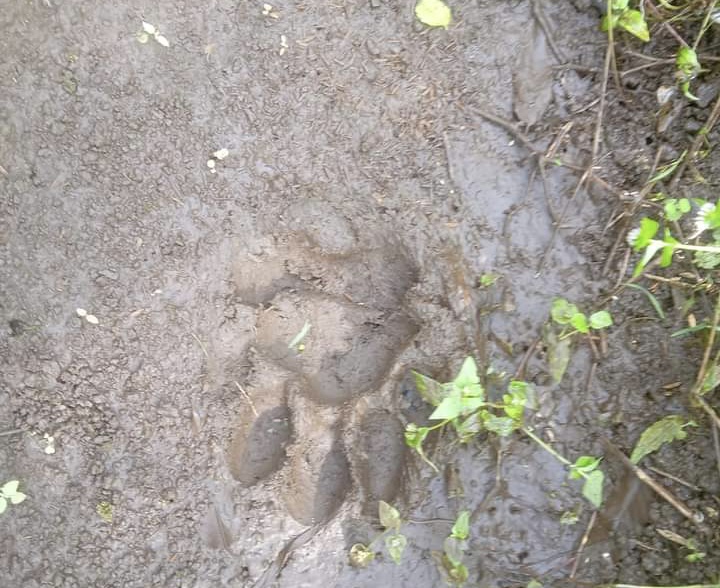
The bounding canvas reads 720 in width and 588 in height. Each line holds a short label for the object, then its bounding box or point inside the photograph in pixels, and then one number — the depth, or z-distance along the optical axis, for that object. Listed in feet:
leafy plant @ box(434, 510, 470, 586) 1.28
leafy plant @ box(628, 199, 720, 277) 1.10
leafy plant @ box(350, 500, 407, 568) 1.30
